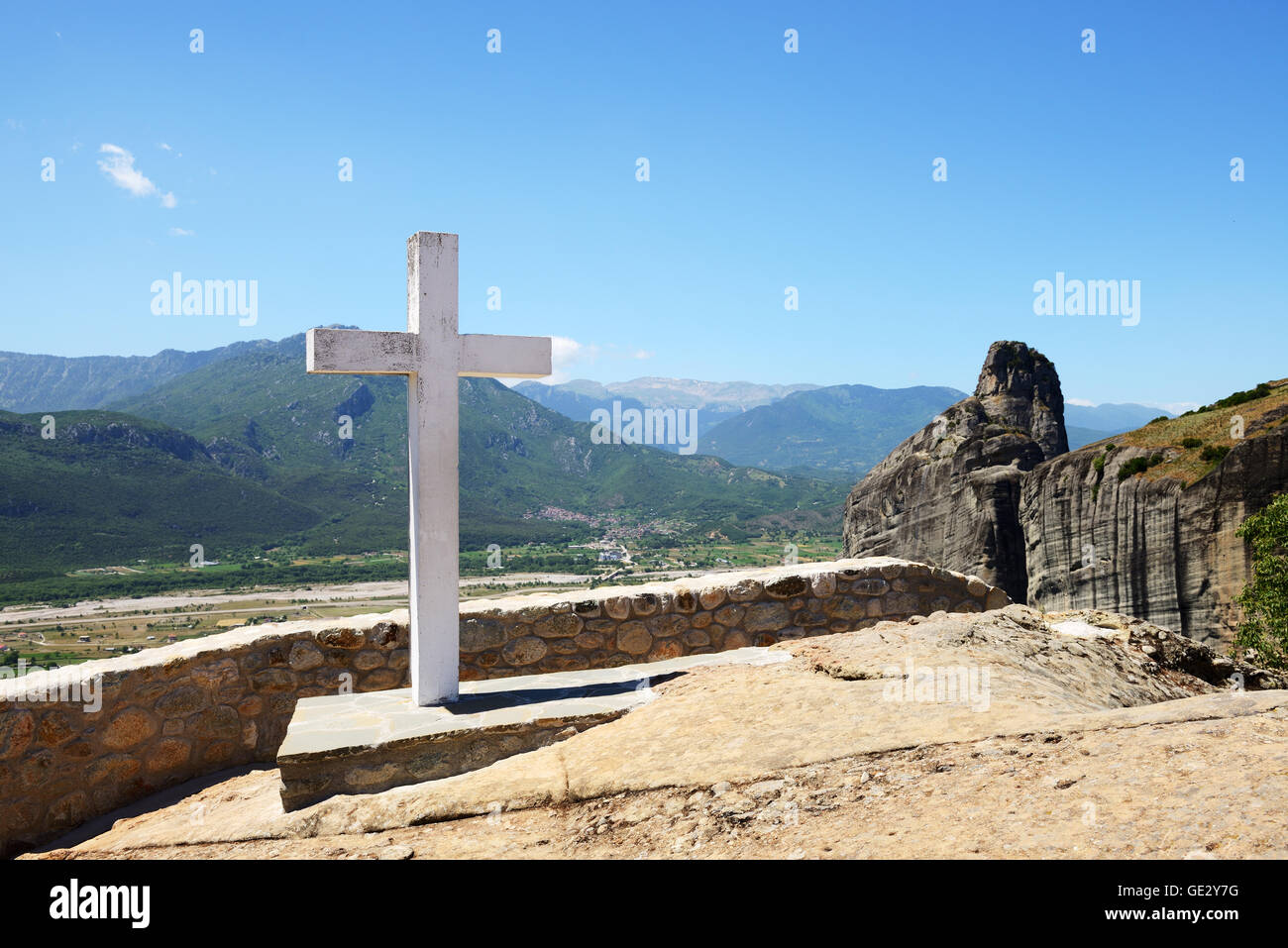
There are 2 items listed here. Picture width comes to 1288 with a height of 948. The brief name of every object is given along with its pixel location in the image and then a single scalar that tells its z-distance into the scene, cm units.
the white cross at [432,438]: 580
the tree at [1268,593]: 1587
